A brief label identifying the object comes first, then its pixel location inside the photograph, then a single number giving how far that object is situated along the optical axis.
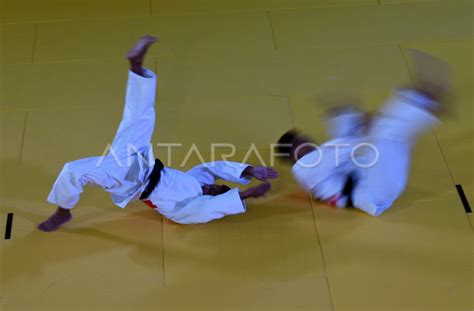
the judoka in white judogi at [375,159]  4.77
